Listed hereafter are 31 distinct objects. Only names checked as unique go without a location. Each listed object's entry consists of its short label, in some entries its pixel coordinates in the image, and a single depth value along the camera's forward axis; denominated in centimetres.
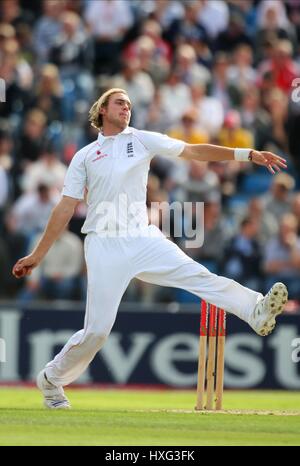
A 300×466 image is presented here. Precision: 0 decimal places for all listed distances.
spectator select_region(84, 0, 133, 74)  2023
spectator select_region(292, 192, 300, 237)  1703
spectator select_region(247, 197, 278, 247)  1712
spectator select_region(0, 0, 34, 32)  2044
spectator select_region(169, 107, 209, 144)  1802
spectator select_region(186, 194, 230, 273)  1672
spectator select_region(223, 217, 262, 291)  1655
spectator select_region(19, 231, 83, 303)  1648
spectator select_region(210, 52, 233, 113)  1958
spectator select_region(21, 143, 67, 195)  1767
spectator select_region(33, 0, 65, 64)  2020
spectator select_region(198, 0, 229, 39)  2061
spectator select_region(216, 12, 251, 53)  2069
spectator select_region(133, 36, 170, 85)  1938
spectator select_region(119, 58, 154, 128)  1881
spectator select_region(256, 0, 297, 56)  2058
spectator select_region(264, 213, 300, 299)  1669
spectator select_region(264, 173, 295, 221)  1747
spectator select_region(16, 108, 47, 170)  1813
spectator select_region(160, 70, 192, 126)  1872
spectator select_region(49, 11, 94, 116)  1925
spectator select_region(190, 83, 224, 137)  1877
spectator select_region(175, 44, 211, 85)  1948
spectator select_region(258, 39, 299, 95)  1981
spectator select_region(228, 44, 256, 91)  1975
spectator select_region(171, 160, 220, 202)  1742
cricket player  1027
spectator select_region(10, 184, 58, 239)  1728
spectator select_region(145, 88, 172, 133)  1845
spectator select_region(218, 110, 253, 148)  1834
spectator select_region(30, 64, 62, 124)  1856
